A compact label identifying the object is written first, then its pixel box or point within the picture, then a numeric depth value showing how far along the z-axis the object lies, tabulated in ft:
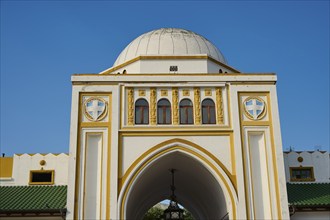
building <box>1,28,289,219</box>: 58.08
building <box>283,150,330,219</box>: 62.13
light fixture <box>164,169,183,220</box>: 62.80
